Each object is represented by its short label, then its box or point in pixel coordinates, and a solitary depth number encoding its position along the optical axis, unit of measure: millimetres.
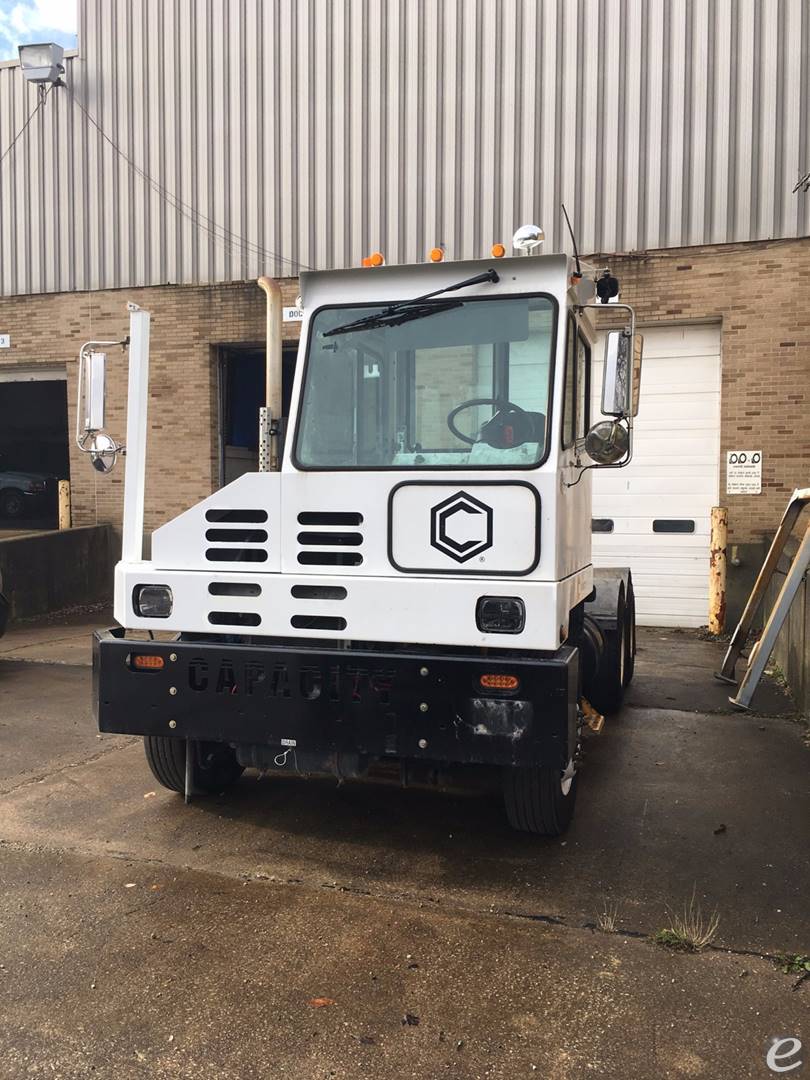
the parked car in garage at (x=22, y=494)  20672
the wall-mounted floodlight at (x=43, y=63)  13359
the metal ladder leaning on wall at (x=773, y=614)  6246
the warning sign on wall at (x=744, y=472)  10836
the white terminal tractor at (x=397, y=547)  3656
